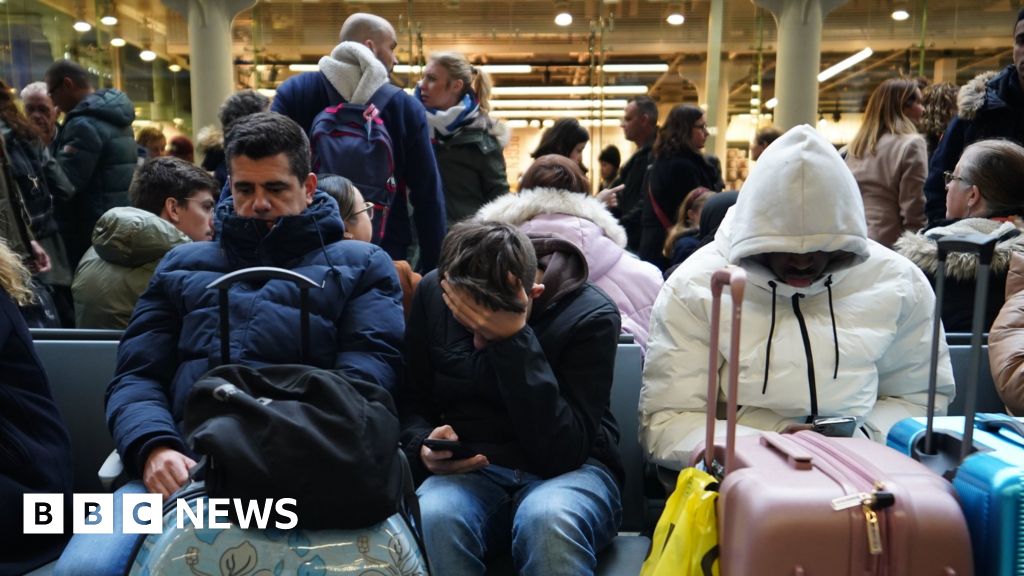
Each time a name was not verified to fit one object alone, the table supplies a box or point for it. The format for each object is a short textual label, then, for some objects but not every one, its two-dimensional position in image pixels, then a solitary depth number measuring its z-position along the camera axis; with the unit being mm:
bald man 3768
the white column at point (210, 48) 10047
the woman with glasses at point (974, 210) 3196
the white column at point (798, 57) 10148
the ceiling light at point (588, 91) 10734
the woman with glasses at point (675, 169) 5574
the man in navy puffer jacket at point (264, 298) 2432
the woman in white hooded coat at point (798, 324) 2473
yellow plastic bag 1821
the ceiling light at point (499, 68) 10773
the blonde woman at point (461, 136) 4625
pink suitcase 1668
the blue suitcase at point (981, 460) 1677
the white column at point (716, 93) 10844
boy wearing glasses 3418
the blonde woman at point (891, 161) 4996
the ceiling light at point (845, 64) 10602
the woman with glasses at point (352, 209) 3178
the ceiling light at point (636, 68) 10891
